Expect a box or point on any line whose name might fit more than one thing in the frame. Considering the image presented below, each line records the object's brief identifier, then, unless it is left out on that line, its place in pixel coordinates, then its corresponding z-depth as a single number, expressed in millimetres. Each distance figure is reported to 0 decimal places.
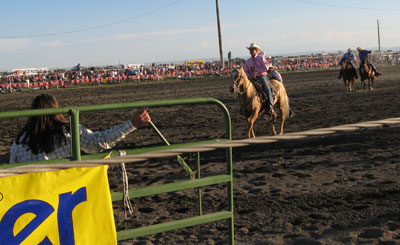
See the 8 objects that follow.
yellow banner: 2734
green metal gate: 3037
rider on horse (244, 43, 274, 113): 10641
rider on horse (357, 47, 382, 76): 20648
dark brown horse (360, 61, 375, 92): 21047
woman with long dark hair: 3609
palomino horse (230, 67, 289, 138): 10031
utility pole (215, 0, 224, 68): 44294
